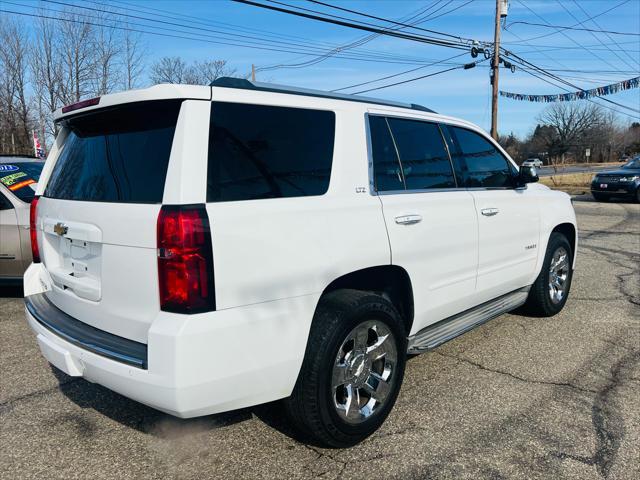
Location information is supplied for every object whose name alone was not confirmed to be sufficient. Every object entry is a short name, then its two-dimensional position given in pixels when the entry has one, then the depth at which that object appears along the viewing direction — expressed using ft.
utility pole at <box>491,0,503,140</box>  74.54
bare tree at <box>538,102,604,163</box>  315.58
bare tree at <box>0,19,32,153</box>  92.73
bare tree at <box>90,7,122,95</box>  89.04
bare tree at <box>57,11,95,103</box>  89.04
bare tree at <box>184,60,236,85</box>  114.18
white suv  7.26
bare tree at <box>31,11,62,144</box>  90.22
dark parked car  57.72
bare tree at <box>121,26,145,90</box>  89.15
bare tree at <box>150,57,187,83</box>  112.89
